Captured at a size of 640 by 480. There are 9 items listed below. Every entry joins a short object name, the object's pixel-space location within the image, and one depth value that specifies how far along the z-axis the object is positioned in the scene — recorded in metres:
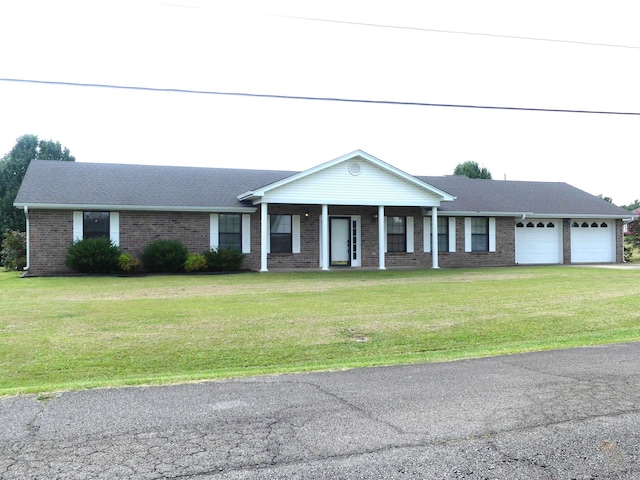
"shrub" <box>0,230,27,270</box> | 24.62
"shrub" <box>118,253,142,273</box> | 20.47
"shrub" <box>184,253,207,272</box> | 21.09
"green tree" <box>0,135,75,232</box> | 36.34
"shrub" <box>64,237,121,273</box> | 20.02
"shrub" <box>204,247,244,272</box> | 21.67
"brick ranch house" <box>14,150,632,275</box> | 21.22
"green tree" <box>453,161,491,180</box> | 55.34
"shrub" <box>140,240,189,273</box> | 21.02
